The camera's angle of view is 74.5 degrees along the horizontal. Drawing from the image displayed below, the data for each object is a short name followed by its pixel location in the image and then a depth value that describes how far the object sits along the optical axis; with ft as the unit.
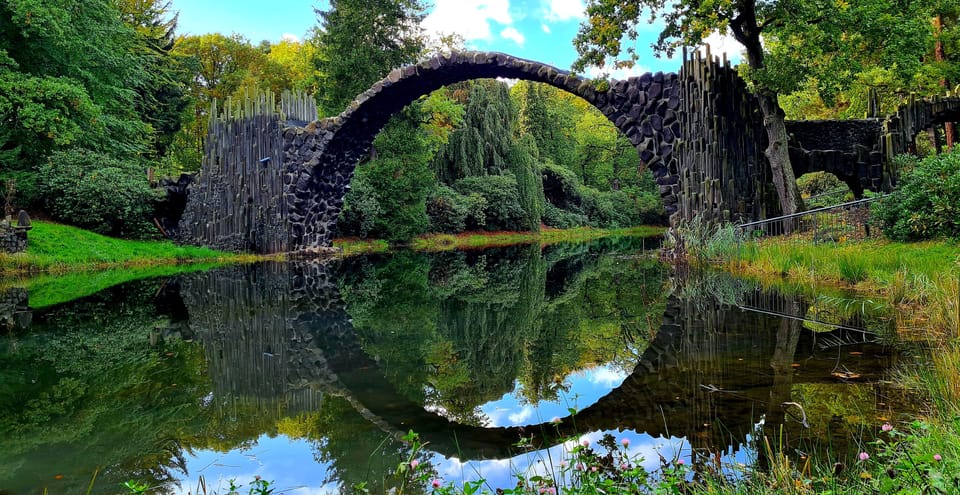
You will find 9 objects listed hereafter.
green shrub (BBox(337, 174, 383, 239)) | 69.41
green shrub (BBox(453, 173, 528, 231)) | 91.56
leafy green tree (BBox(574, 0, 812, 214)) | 37.81
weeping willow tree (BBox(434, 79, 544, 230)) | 93.40
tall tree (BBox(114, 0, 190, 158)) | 78.07
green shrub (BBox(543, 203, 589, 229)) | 114.62
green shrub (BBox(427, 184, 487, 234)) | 84.84
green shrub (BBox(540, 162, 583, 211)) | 116.88
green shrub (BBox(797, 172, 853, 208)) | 59.82
